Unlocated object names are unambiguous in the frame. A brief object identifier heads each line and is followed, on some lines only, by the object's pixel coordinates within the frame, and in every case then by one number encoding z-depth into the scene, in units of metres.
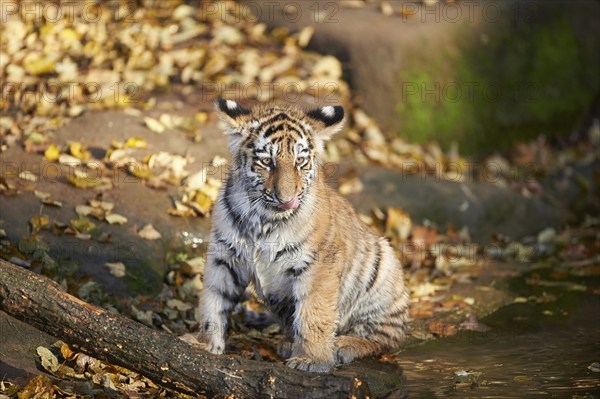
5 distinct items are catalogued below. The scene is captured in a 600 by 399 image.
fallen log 11.30
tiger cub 13.02
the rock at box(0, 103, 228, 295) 15.73
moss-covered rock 25.11
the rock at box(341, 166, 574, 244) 21.05
